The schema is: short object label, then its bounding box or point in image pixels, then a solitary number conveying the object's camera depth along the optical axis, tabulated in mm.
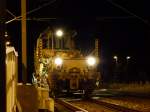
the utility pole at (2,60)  5727
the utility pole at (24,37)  18828
